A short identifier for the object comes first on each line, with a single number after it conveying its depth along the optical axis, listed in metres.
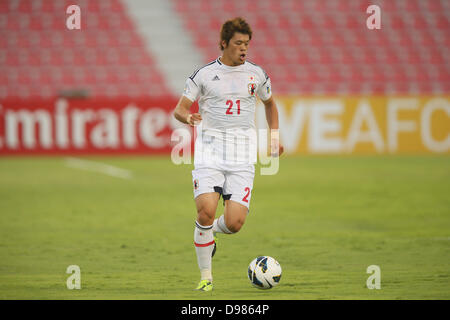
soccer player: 13.20
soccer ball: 12.81
